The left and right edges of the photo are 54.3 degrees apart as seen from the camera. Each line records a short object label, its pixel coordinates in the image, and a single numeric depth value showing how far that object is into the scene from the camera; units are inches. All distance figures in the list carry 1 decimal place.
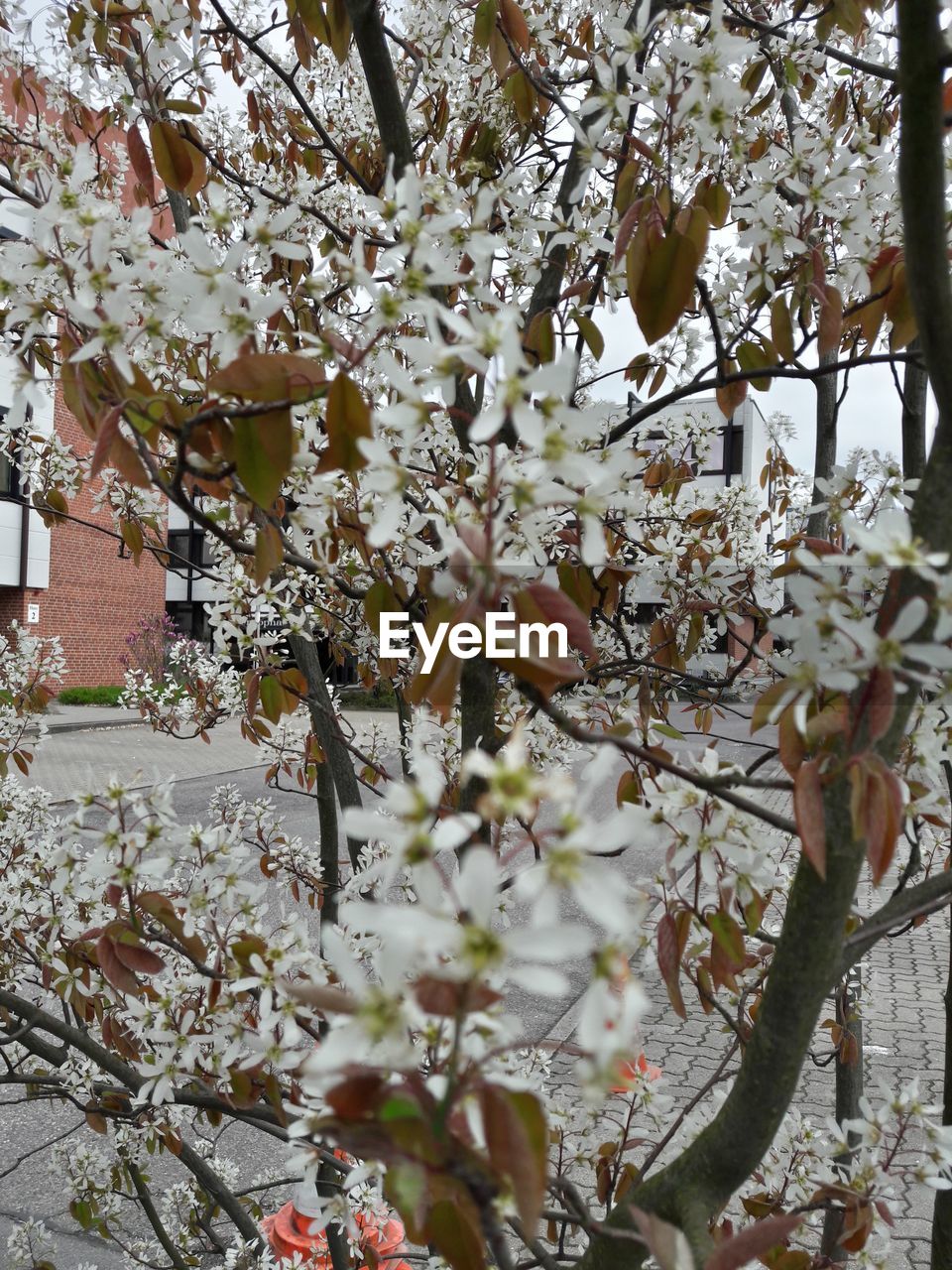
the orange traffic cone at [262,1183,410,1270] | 87.8
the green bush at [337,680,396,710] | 743.3
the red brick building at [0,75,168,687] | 612.4
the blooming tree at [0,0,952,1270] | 23.0
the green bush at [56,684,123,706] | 662.5
